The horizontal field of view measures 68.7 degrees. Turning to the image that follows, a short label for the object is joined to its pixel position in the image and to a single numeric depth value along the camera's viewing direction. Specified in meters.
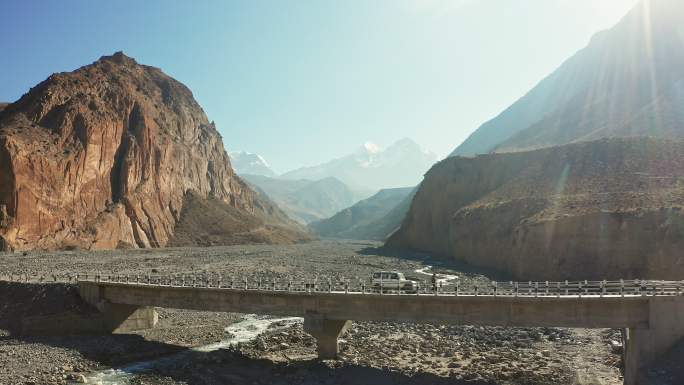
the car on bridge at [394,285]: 31.96
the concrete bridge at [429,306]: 26.05
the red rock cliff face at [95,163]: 101.50
